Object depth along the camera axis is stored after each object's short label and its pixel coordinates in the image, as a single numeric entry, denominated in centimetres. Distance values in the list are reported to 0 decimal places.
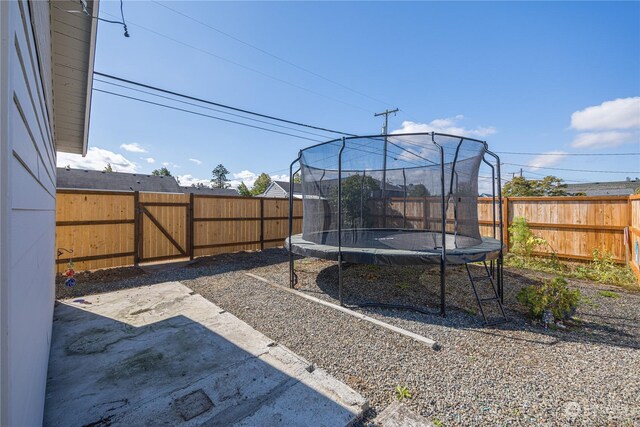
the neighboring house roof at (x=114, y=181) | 1653
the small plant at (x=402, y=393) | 180
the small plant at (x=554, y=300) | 295
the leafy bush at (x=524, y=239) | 582
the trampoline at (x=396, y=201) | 351
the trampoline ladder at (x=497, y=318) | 291
